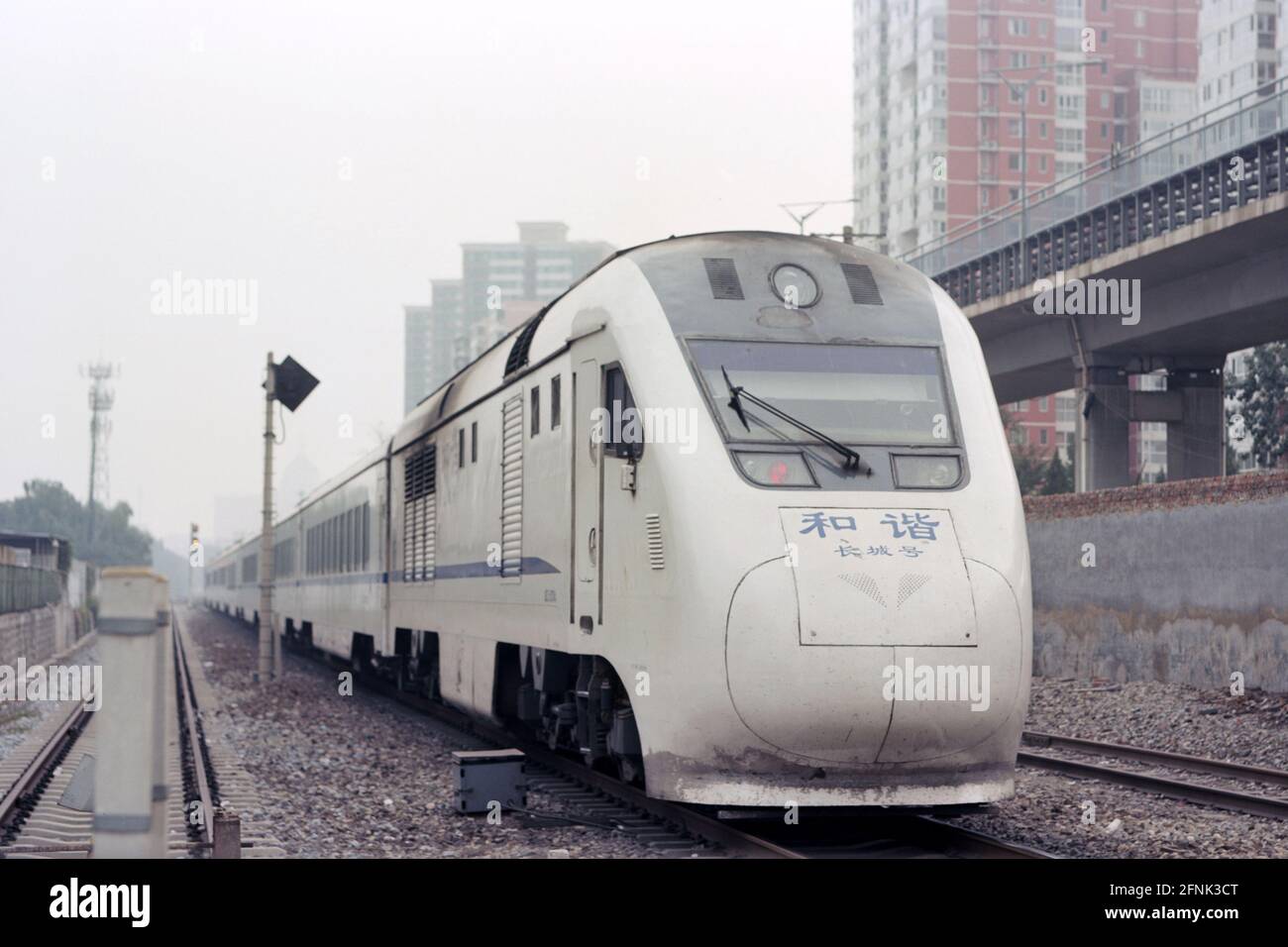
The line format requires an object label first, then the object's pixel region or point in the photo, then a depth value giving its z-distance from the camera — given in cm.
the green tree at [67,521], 11800
